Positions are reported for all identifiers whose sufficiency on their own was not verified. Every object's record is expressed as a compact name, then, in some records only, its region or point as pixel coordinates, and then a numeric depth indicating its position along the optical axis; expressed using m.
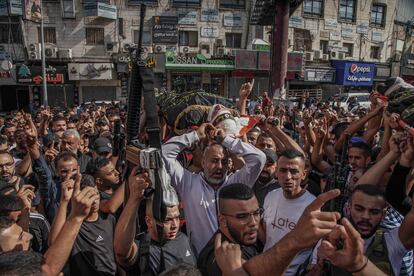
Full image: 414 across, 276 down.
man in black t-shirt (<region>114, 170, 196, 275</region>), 1.95
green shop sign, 22.08
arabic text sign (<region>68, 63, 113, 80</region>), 21.56
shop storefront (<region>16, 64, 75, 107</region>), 21.09
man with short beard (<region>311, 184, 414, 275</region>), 2.17
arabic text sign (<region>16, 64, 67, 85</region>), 21.03
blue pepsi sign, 25.86
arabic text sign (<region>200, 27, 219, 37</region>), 23.69
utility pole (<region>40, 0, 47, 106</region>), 17.61
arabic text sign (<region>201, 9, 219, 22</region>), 23.62
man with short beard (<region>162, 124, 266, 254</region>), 3.02
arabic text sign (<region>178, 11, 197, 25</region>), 23.33
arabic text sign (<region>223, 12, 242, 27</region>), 23.97
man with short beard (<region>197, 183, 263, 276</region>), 2.38
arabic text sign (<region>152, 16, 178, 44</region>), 22.73
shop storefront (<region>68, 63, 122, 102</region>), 21.64
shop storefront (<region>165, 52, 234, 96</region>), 22.36
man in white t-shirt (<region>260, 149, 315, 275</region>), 2.84
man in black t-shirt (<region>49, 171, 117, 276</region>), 2.75
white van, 19.66
